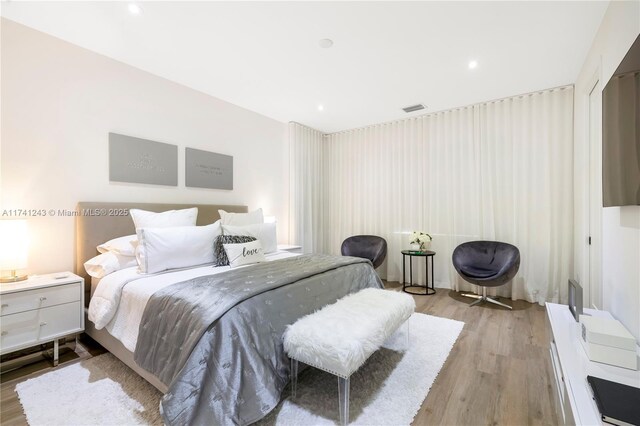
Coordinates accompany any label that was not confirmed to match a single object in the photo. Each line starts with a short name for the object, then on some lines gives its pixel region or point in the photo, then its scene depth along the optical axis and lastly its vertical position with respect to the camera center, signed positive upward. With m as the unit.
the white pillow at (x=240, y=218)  3.42 -0.06
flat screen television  1.36 +0.42
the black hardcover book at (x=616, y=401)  0.94 -0.70
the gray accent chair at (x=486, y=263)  3.27 -0.66
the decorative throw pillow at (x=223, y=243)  2.68 -0.30
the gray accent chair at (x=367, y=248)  4.36 -0.59
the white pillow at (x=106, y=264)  2.35 -0.43
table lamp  2.04 -0.25
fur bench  1.51 -0.72
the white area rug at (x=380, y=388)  1.61 -1.18
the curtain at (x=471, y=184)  3.47 +0.41
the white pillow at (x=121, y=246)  2.48 -0.29
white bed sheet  1.91 -0.58
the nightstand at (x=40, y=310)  1.95 -0.72
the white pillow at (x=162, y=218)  2.72 -0.05
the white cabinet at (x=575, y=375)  1.05 -0.73
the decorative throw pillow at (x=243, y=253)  2.65 -0.39
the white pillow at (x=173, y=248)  2.31 -0.30
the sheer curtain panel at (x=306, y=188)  4.77 +0.45
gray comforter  1.37 -0.72
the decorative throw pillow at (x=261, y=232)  2.98 -0.21
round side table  4.02 -0.98
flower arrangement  4.13 -0.40
